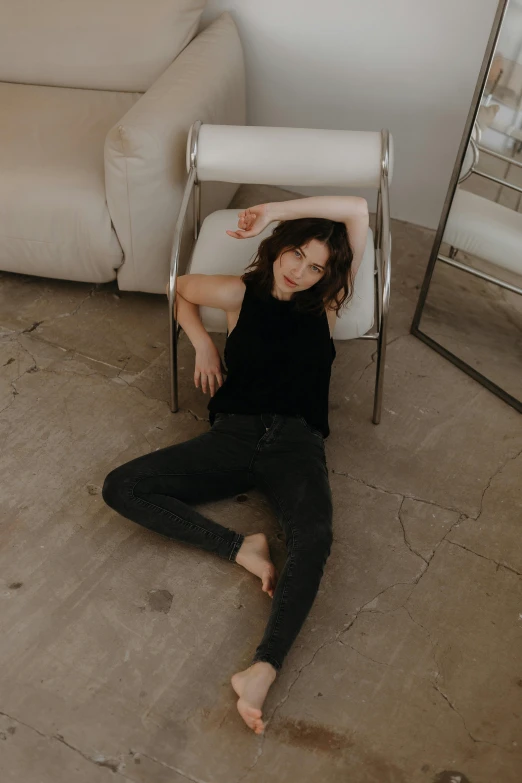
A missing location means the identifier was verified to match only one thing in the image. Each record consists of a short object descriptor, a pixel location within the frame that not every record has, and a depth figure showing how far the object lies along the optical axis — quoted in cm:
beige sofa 215
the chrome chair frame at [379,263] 192
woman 174
